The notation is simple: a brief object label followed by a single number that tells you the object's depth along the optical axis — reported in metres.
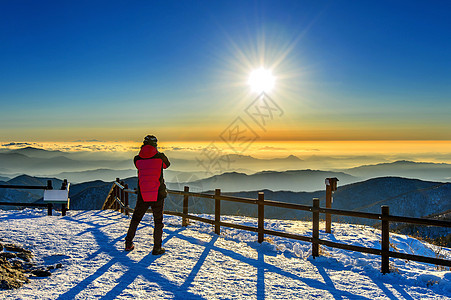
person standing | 7.22
